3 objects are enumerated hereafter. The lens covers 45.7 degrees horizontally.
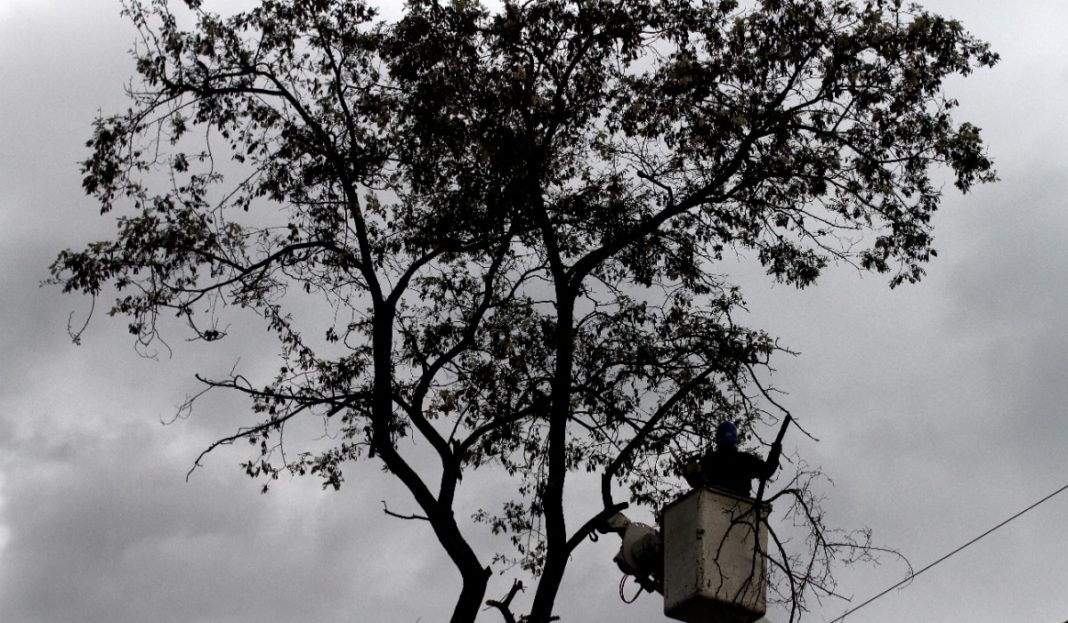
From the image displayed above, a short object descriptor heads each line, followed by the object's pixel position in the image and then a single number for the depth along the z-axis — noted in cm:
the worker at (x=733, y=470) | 769
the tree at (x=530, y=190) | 1302
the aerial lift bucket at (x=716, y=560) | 721
